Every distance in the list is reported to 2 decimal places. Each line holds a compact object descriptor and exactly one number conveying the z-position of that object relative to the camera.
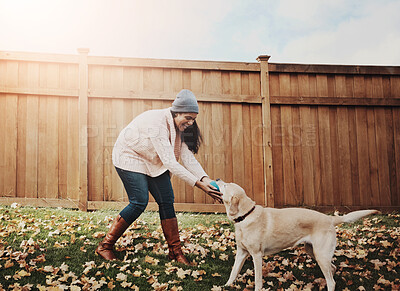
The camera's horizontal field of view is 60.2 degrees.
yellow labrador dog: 3.03
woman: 3.48
